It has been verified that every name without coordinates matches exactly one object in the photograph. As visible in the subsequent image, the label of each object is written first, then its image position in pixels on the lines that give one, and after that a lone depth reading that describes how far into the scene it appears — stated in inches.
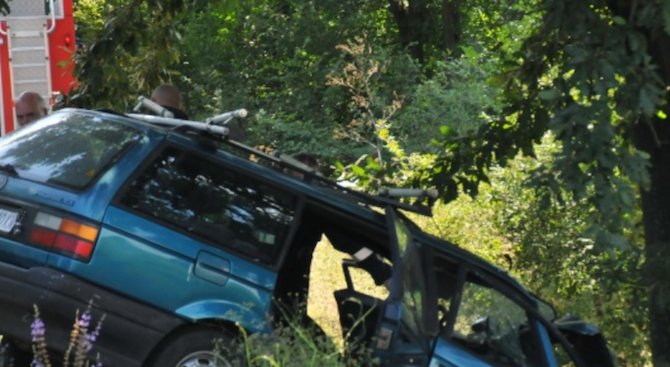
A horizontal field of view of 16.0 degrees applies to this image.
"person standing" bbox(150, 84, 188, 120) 685.1
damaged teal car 459.8
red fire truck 1000.3
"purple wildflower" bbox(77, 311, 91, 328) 425.3
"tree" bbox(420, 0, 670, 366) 478.5
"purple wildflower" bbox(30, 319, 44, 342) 425.6
